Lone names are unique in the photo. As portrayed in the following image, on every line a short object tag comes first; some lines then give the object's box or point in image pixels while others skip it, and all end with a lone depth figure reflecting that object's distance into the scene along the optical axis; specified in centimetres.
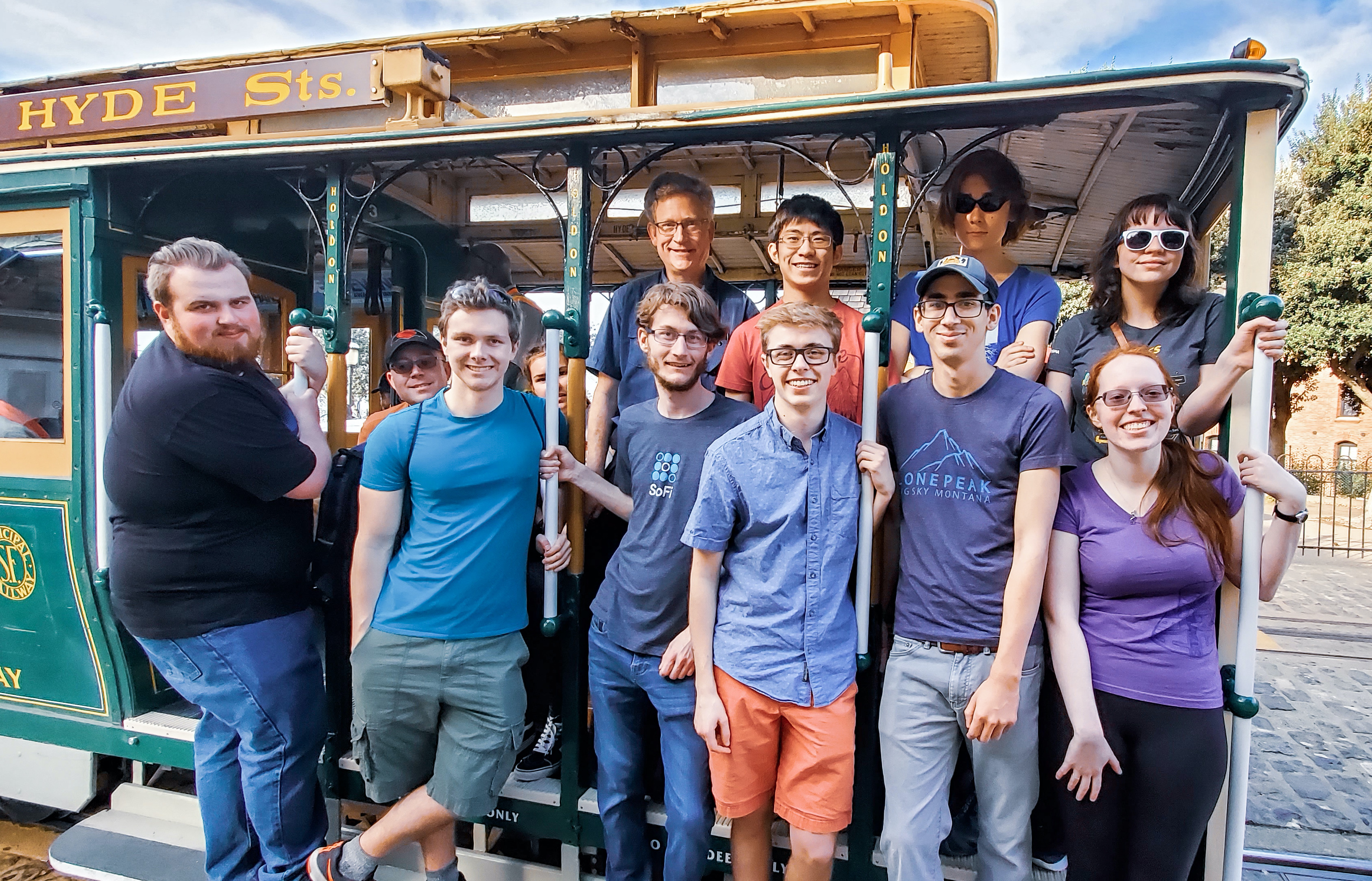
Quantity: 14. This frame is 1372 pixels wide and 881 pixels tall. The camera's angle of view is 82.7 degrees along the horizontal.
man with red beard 244
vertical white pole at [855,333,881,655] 224
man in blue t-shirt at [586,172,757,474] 269
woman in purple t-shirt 202
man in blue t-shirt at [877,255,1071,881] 201
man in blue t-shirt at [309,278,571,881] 245
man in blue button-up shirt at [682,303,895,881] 209
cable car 252
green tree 1522
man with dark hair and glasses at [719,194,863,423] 246
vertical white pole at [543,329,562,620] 260
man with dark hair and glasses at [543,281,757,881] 228
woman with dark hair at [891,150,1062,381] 253
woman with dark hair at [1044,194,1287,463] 229
